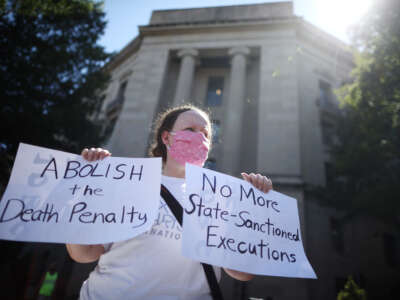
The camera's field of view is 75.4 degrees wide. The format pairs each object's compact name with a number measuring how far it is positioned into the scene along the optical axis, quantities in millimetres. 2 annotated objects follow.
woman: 1517
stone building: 13727
